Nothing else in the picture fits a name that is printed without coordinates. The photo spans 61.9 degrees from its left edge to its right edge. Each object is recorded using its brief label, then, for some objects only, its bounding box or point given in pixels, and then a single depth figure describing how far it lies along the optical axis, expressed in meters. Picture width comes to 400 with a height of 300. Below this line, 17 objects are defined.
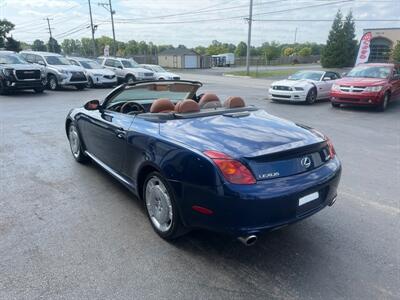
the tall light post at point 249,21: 33.25
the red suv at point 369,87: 11.09
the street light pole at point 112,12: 43.01
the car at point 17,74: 14.14
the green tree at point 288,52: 94.47
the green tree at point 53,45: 72.55
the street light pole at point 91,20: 42.91
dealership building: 41.38
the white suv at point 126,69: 20.81
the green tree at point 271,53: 71.38
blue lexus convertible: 2.61
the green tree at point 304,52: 85.15
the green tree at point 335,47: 48.88
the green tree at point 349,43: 48.88
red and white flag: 20.86
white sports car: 13.22
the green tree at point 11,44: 52.15
